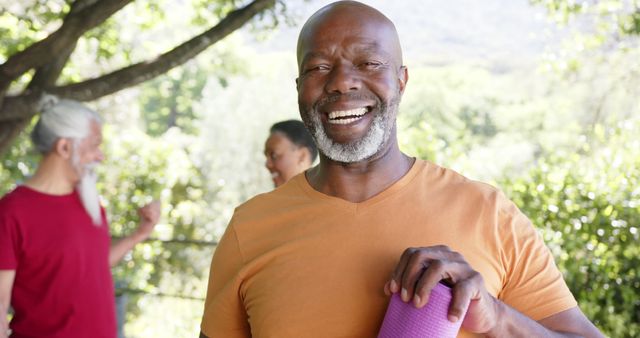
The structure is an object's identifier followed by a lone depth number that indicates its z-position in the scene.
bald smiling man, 1.44
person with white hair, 2.77
